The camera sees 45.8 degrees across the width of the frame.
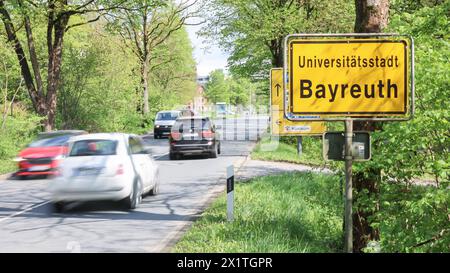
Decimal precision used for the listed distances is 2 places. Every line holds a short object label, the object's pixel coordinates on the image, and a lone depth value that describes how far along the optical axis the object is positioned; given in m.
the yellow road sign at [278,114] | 12.74
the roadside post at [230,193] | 9.13
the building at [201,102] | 127.63
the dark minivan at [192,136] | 21.81
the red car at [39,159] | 16.66
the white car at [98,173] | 10.68
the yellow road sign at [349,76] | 5.28
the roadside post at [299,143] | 21.66
